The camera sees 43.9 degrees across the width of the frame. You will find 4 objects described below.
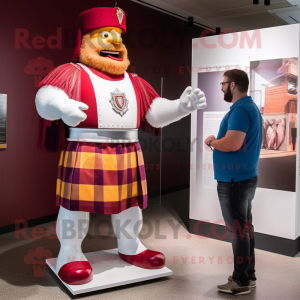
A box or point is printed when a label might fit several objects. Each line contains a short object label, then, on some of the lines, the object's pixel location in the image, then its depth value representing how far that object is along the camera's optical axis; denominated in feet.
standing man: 6.98
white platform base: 7.33
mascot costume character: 7.17
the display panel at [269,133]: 9.43
